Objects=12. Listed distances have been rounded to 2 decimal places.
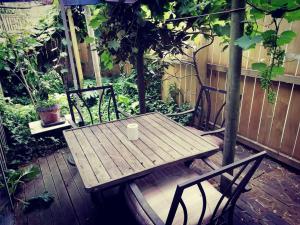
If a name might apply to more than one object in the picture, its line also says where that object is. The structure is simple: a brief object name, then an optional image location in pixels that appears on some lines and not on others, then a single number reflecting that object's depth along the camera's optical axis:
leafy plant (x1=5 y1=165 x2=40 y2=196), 2.66
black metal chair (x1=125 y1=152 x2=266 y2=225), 1.17
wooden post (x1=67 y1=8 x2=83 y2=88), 4.42
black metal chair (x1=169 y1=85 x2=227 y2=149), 2.54
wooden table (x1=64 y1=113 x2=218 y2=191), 1.59
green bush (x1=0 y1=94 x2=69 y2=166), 3.44
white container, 2.08
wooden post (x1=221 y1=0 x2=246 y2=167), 1.52
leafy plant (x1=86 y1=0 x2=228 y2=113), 2.46
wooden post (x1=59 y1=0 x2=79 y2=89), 2.92
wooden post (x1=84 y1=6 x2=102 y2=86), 4.34
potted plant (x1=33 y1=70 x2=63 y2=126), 3.41
